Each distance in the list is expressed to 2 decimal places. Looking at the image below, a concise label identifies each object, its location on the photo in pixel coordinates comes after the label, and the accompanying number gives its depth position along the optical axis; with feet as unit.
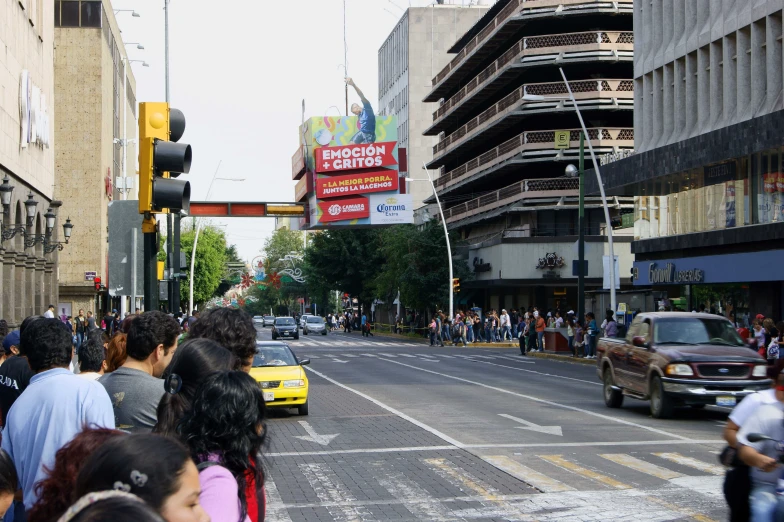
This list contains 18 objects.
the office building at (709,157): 111.65
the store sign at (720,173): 119.55
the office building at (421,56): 360.07
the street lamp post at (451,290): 197.36
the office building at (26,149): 106.63
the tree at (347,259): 294.87
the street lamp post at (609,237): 121.80
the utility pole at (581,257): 130.17
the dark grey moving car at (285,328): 228.22
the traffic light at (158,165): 27.14
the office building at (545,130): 207.00
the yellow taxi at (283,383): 63.00
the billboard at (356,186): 247.09
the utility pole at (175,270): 94.84
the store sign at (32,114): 113.19
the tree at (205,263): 332.19
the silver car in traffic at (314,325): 285.43
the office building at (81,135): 204.03
